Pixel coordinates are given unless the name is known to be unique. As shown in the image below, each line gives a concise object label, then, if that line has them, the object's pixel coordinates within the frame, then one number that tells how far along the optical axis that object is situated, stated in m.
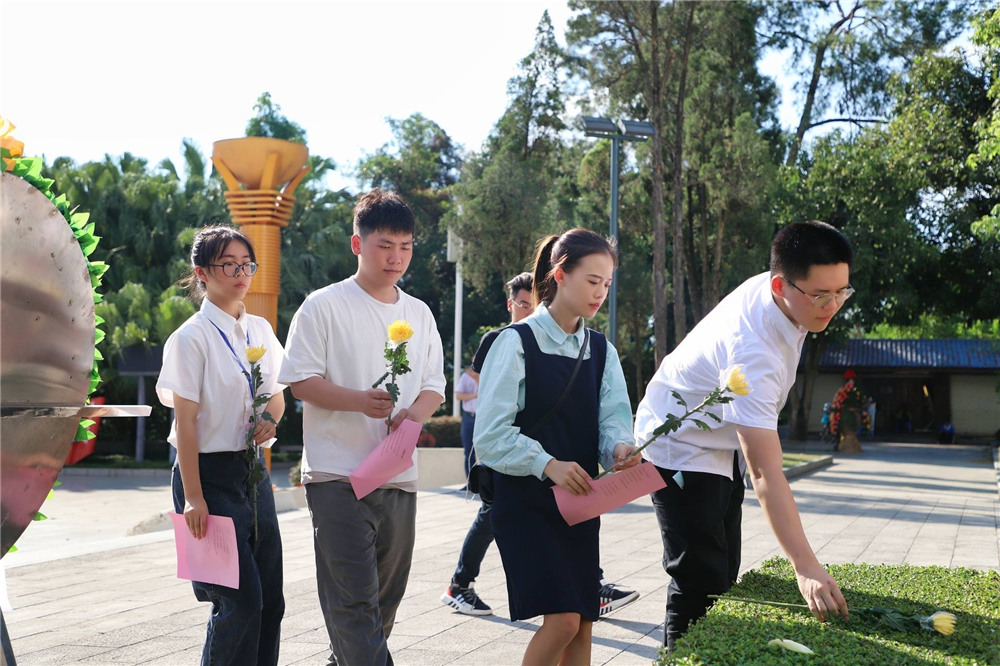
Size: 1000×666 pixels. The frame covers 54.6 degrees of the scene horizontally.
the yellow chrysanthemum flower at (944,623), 2.75
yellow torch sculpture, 13.24
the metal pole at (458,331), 22.45
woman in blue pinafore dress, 3.12
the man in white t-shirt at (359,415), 3.52
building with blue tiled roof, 39.88
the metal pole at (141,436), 25.30
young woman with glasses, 3.49
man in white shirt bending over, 3.06
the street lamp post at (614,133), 13.76
